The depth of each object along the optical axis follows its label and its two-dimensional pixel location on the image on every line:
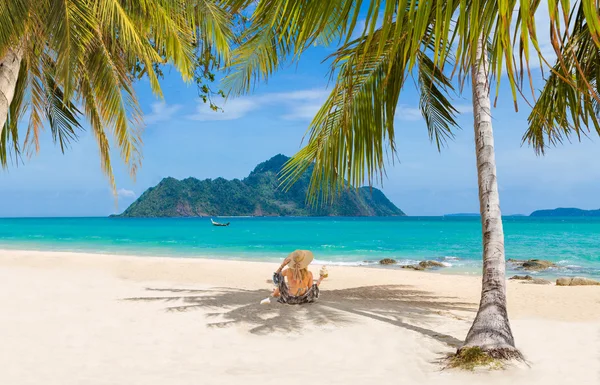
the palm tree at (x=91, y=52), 5.08
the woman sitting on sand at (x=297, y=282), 6.77
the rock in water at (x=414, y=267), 18.75
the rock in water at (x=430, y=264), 20.27
